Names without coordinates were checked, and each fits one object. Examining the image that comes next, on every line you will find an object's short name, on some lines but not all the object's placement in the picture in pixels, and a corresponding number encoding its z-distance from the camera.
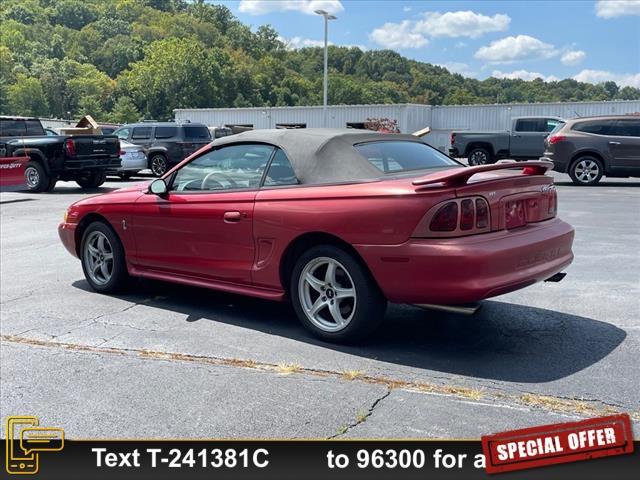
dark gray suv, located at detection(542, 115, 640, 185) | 16.75
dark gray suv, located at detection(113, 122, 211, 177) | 22.52
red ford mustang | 4.34
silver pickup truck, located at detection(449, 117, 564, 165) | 23.86
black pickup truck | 17.12
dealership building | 37.03
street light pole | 39.80
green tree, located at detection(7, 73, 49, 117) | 129.25
